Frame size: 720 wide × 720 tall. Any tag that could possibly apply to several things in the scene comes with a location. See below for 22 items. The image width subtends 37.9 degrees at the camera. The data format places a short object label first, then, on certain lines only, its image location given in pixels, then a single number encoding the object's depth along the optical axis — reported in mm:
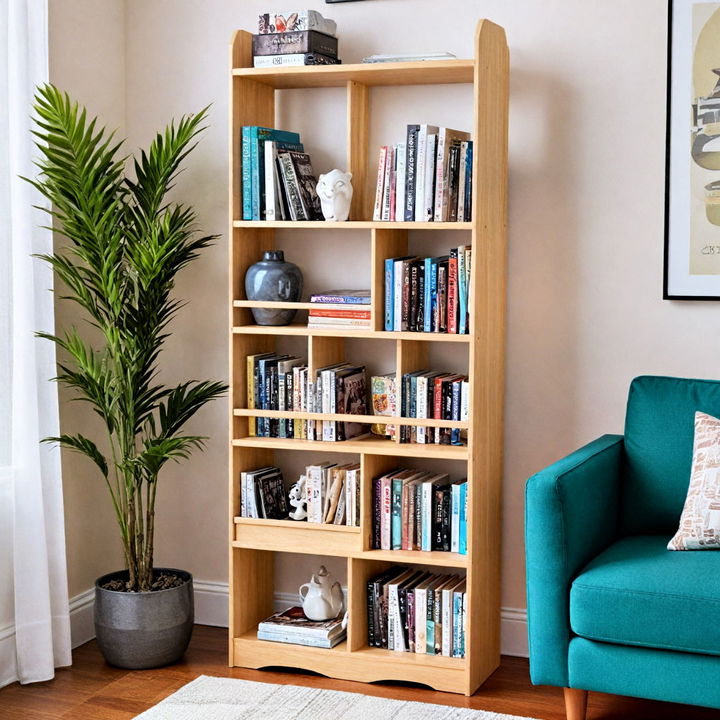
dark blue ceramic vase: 3283
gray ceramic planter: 3248
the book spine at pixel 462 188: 3062
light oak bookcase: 3053
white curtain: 3105
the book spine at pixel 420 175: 3062
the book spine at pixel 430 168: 3057
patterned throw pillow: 2691
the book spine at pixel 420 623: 3176
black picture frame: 3115
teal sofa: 2480
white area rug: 2871
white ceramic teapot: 3318
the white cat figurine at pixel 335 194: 3186
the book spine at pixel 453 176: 3057
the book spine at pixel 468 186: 3059
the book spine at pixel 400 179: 3096
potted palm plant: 3160
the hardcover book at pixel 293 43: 3195
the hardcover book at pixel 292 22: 3193
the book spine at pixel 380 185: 3135
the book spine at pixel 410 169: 3070
